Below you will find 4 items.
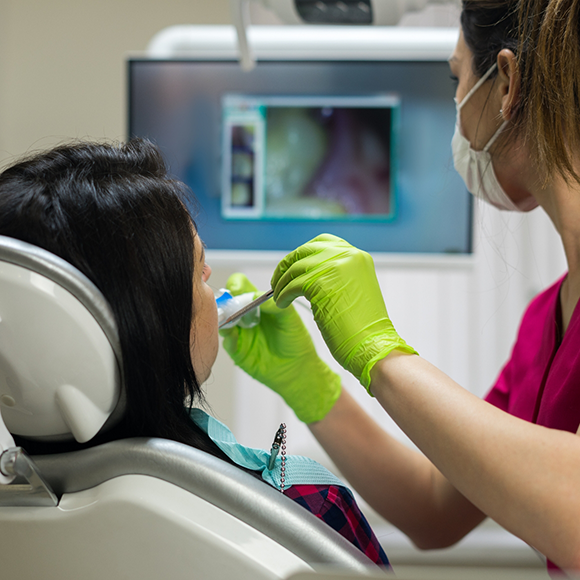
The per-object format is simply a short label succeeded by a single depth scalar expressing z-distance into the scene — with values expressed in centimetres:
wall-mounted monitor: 161
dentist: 59
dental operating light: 128
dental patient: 62
